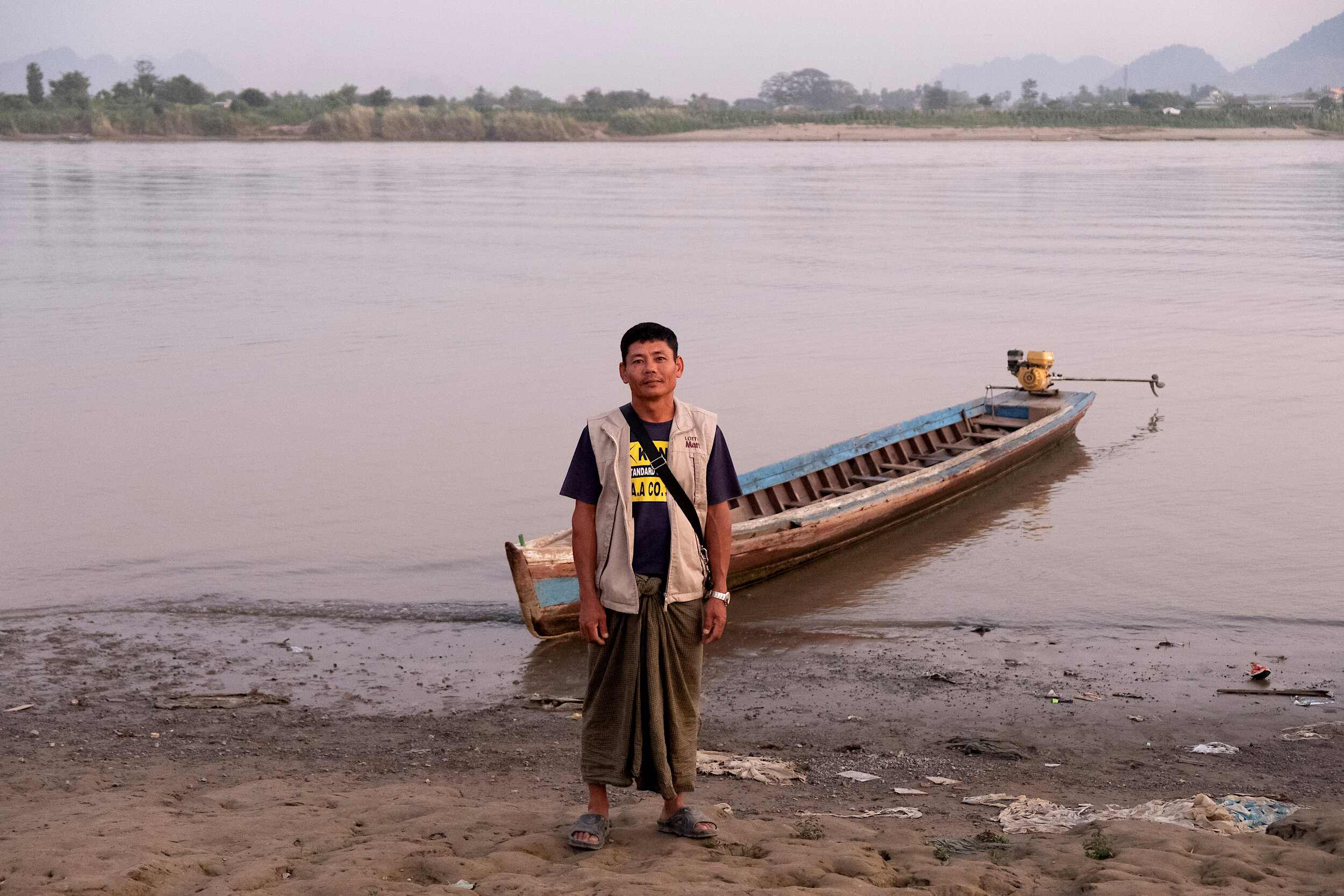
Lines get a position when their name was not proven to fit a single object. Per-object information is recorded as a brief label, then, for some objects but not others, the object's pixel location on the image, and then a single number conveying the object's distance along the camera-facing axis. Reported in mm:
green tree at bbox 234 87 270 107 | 109688
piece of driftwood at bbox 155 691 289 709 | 6562
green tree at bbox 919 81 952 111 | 151675
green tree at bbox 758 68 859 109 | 192000
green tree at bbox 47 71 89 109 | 105000
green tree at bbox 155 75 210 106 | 111169
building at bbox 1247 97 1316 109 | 117231
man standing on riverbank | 4020
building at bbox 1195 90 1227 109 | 130913
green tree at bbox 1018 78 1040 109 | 138375
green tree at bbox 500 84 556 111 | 122425
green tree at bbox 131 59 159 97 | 112688
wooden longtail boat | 7492
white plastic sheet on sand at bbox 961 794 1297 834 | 4773
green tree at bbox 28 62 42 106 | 105062
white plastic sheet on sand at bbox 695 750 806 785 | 5539
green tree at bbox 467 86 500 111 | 129350
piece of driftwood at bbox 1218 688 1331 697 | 6844
